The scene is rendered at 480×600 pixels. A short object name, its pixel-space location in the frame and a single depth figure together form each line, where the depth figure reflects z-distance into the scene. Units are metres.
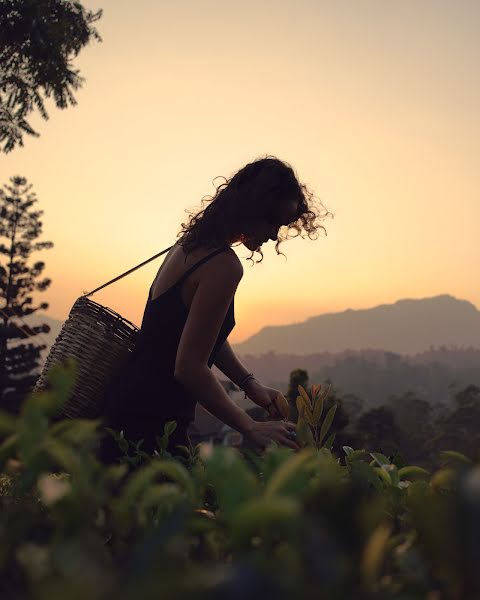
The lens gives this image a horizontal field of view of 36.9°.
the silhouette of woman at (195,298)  2.90
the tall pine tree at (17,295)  42.62
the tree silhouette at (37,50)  16.88
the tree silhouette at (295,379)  39.21
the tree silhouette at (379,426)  58.08
